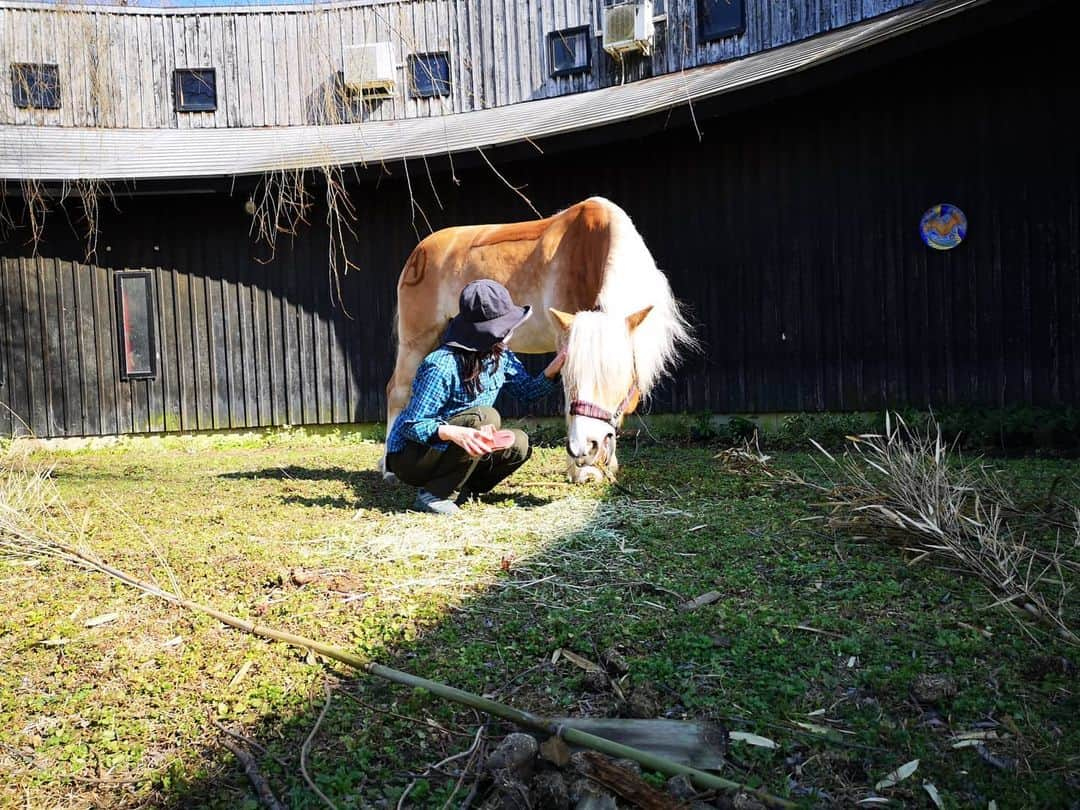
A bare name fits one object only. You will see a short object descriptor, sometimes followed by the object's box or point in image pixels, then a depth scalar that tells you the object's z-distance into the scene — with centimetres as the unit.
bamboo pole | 200
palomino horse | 472
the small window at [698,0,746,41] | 1223
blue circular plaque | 802
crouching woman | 461
